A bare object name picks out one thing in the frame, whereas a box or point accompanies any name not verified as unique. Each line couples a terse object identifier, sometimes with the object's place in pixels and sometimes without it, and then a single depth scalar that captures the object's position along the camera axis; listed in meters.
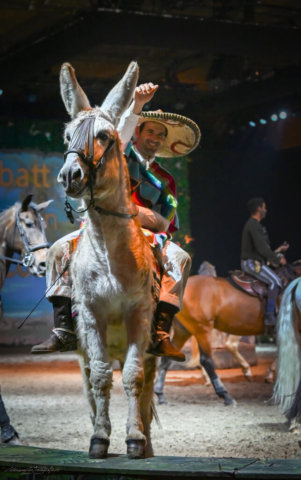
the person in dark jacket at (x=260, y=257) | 7.99
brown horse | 7.35
